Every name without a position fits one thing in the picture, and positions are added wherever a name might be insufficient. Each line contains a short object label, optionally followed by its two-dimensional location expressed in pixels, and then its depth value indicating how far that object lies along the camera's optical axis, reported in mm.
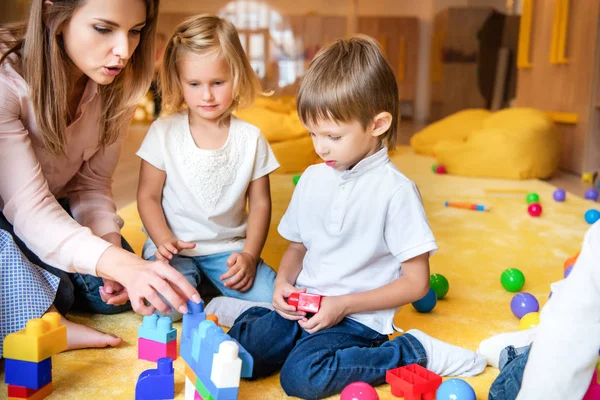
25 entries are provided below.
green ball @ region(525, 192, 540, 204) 2564
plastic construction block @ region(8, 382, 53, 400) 948
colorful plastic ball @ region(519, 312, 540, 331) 1234
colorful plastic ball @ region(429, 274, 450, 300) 1462
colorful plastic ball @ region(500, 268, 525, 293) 1526
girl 1401
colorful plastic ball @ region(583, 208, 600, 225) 2230
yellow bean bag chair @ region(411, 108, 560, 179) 3273
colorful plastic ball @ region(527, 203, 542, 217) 2373
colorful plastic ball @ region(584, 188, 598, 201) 2707
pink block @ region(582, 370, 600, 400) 772
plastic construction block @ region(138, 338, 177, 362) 1109
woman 1046
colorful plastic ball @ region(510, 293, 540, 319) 1340
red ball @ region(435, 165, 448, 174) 3420
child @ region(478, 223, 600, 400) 699
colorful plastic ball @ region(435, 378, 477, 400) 938
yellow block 926
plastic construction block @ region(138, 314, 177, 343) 1104
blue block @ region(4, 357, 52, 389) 936
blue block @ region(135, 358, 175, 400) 953
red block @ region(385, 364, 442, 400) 991
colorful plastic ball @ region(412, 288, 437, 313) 1385
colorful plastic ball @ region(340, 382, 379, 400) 933
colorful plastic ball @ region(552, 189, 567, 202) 2662
